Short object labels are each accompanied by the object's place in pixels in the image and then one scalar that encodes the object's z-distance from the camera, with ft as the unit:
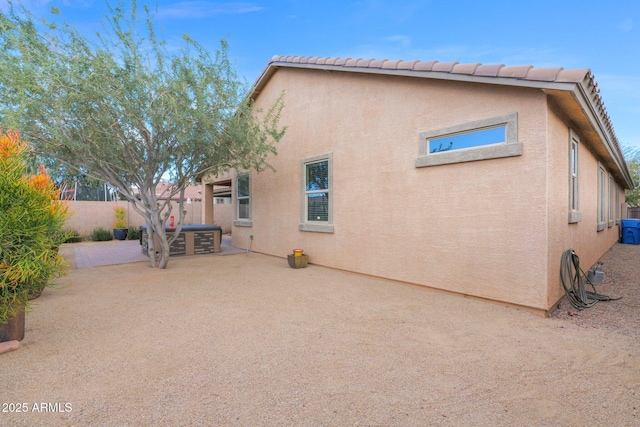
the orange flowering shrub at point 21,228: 9.66
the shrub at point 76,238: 46.04
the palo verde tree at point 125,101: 17.81
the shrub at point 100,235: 47.60
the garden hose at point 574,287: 15.28
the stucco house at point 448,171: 13.98
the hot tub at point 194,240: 32.58
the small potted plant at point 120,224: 48.85
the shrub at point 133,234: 49.57
